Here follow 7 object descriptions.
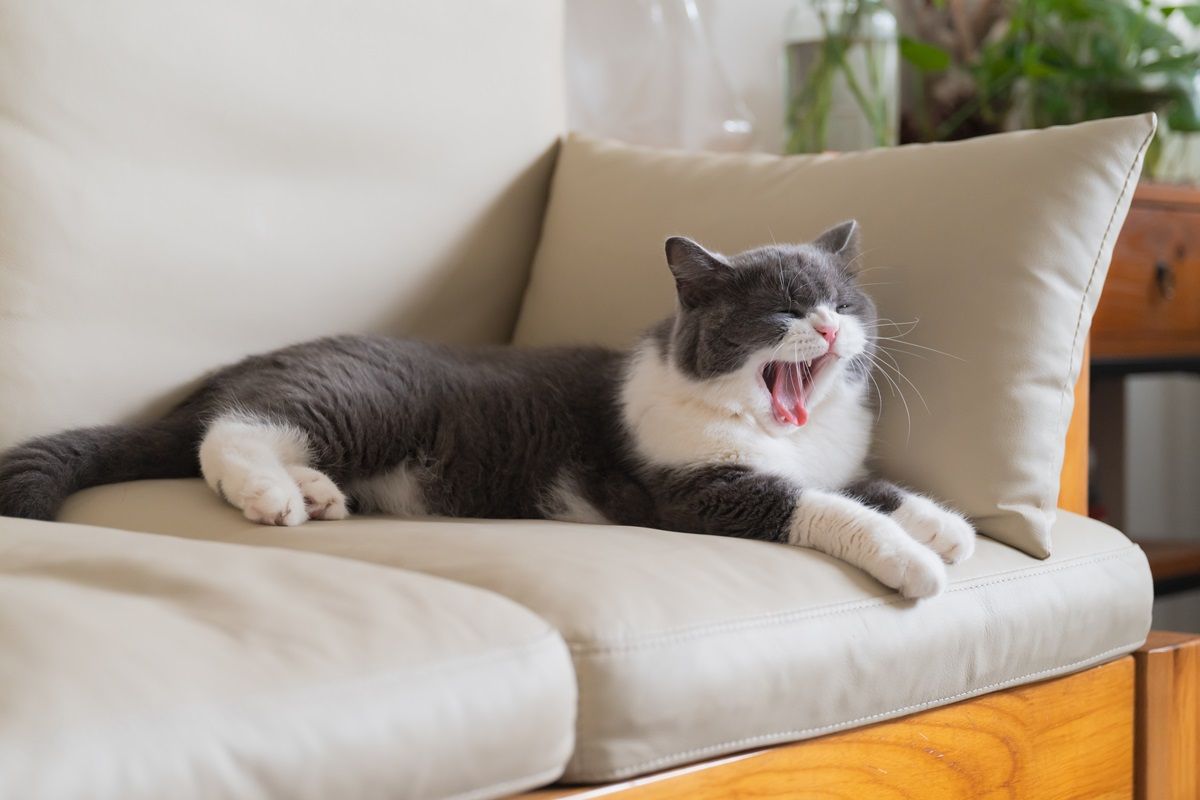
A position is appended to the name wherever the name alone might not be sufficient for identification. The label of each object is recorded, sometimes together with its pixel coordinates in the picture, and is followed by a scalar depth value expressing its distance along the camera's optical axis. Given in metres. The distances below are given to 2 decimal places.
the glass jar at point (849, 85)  2.40
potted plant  2.41
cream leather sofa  0.82
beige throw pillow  1.35
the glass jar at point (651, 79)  2.50
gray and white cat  1.31
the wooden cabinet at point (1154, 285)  2.23
